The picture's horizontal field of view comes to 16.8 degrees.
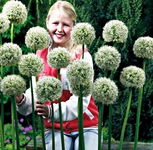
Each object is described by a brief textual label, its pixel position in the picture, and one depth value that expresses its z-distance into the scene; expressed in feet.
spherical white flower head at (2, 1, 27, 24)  8.61
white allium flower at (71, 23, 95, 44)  7.95
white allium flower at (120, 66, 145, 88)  7.92
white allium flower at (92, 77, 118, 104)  7.38
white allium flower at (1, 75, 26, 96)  7.58
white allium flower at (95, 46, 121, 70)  7.51
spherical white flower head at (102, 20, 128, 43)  7.92
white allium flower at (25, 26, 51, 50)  8.10
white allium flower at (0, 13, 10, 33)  8.16
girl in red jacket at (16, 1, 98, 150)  13.05
